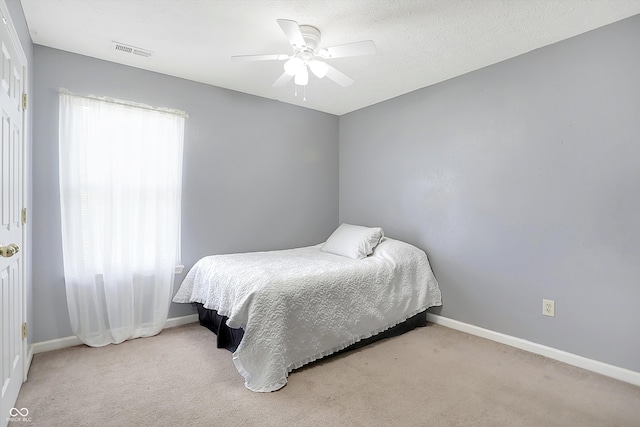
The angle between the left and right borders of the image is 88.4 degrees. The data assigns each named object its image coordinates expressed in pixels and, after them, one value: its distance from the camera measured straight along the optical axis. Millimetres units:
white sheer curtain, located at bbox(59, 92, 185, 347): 2574
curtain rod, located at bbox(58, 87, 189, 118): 2553
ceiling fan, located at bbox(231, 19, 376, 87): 2058
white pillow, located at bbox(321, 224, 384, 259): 3111
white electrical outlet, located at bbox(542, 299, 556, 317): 2454
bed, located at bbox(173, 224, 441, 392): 2088
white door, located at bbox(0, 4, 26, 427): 1536
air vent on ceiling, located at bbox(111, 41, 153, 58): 2500
